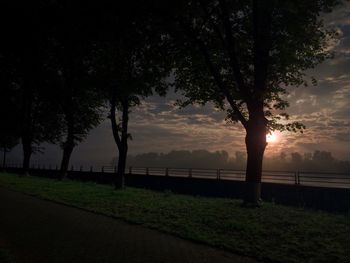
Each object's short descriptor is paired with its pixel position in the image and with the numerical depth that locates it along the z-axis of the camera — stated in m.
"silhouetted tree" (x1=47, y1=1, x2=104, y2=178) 19.95
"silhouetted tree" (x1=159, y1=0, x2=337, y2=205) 18.05
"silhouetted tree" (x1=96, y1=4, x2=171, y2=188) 19.33
